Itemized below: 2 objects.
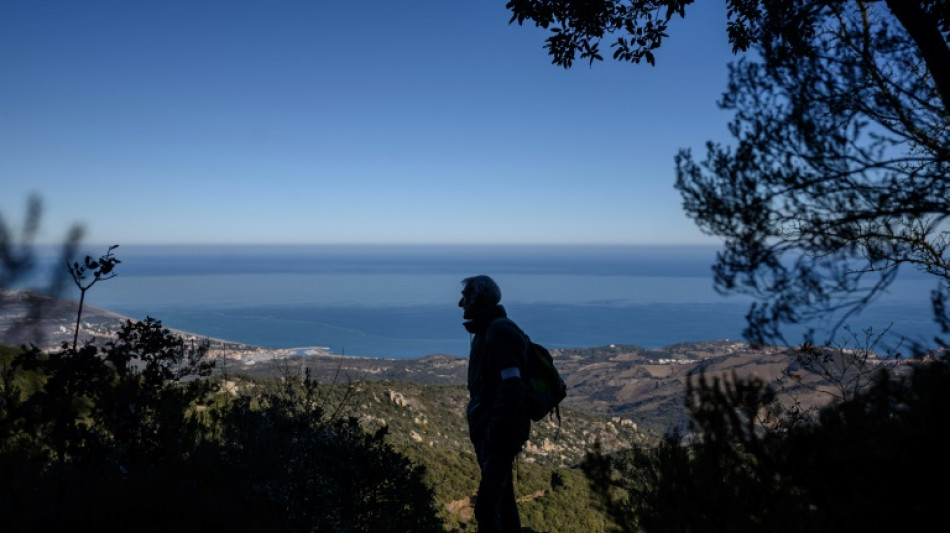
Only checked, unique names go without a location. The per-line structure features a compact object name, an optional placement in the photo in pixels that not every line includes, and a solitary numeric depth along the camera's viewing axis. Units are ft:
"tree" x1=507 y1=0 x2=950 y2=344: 12.66
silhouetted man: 11.89
